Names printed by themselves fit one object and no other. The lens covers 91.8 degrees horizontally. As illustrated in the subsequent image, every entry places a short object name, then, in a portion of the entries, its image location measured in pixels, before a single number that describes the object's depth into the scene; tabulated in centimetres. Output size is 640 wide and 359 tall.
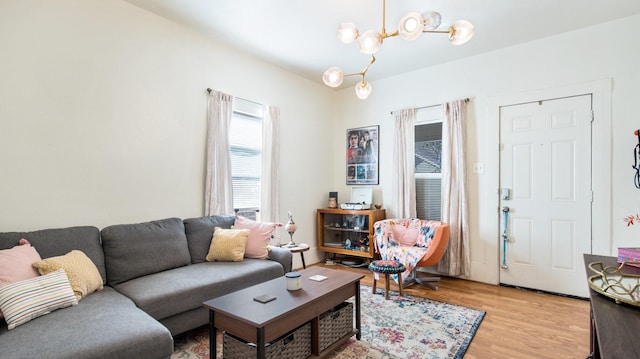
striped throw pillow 164
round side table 358
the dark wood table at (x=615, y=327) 83
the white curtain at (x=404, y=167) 433
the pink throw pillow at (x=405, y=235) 397
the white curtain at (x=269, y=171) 405
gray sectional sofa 151
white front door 327
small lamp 381
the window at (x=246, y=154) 378
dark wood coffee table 168
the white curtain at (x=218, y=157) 337
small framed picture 481
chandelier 192
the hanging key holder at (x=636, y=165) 295
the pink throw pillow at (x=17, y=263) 180
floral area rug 221
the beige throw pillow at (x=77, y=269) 196
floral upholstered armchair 354
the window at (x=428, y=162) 421
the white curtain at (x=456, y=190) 389
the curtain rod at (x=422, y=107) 427
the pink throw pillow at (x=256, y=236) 314
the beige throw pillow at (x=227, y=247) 296
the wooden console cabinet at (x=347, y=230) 442
